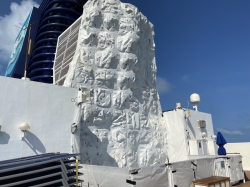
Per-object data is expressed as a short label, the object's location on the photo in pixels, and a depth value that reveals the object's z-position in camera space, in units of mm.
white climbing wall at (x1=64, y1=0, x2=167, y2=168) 13078
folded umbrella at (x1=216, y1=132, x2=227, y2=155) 12750
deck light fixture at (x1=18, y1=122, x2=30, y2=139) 8180
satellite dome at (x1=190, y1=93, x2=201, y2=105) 17750
